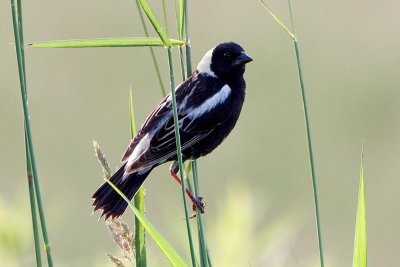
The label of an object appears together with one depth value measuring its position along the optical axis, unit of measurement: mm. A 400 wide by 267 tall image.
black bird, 7246
